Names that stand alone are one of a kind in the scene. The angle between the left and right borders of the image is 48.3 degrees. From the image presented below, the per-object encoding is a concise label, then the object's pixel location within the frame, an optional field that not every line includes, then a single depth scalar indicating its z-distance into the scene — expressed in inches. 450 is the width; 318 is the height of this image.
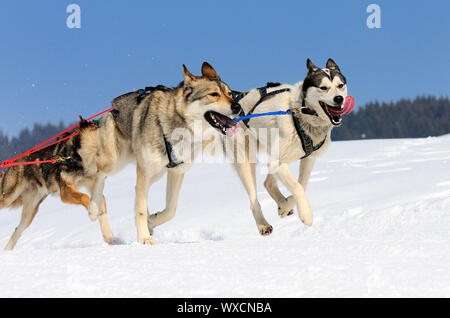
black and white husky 172.2
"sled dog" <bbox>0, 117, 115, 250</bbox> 223.1
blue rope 181.4
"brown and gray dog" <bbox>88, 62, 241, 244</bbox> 164.4
